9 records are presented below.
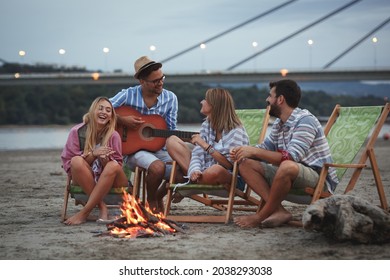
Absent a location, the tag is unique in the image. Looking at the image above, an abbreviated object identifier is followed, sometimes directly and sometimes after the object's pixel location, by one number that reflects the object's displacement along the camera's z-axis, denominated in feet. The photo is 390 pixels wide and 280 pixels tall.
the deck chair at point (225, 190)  17.08
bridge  144.05
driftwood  13.88
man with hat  18.44
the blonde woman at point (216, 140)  17.11
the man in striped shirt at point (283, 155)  16.35
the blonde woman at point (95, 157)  17.31
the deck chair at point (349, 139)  16.60
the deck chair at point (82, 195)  17.53
